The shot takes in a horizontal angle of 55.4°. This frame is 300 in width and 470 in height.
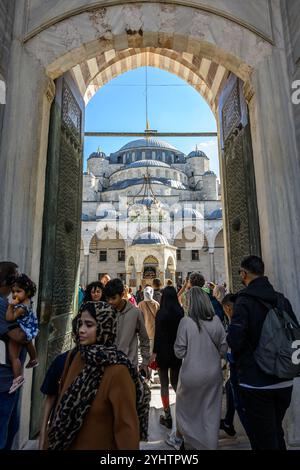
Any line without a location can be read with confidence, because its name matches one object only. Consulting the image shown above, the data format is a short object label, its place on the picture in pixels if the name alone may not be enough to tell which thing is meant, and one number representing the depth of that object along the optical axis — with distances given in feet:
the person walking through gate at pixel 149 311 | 13.29
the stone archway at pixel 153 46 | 7.83
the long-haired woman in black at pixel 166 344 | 9.23
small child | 5.50
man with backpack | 5.05
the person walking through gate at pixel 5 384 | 5.41
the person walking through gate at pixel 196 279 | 8.91
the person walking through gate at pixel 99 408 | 3.19
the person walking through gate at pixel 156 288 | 17.89
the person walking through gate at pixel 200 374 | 6.98
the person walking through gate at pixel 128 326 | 7.82
